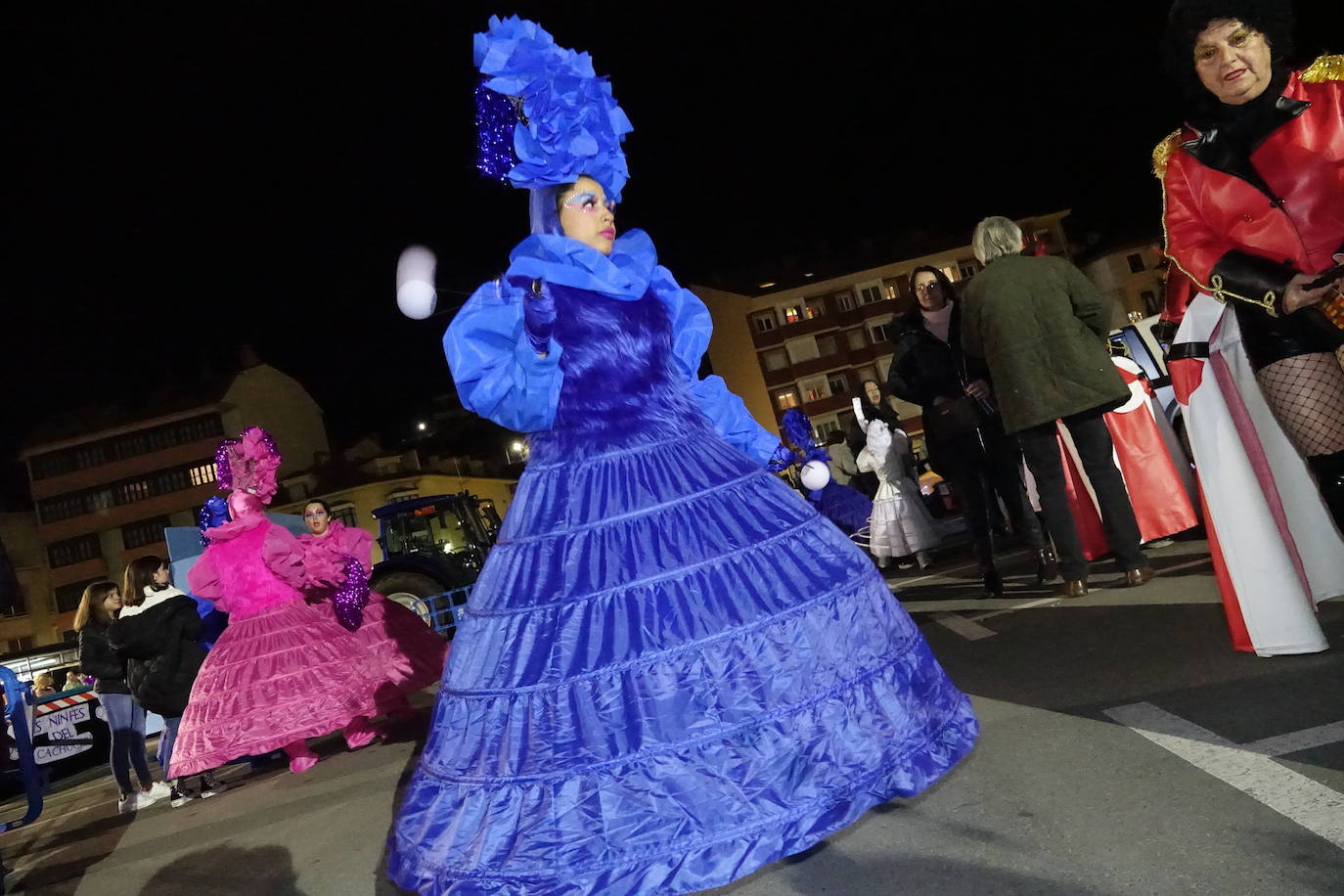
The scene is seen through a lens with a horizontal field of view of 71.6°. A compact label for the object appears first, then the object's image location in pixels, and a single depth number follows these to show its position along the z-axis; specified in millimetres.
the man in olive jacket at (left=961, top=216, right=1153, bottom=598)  5297
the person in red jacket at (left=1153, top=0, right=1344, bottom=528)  2996
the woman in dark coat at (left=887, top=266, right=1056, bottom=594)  6266
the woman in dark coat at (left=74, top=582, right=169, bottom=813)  7668
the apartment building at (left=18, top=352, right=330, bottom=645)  54281
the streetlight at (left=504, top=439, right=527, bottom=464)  43853
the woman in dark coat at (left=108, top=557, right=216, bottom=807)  6961
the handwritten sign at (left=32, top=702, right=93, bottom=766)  11695
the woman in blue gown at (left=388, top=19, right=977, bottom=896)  2246
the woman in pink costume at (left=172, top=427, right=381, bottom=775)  6246
